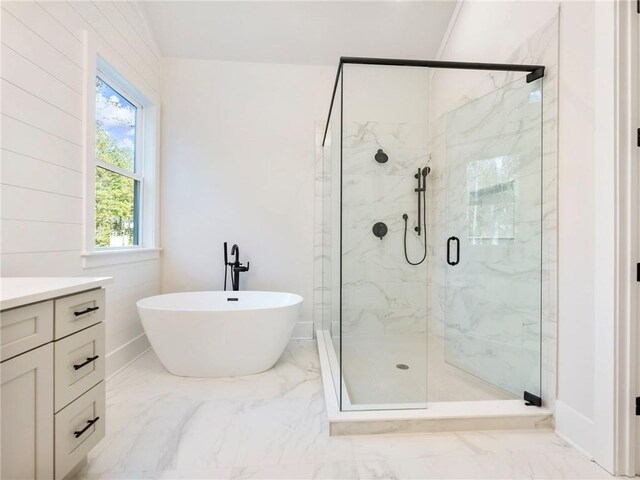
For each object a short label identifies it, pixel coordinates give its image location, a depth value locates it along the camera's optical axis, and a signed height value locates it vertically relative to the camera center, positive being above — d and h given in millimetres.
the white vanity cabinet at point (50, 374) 962 -477
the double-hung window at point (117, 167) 2406 +617
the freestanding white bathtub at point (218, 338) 2164 -692
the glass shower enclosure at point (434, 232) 1912 +87
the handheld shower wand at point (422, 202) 2486 +339
